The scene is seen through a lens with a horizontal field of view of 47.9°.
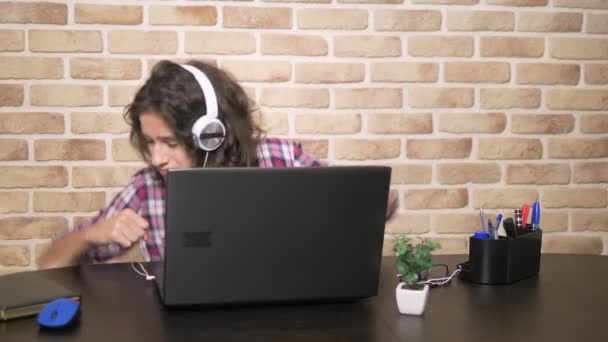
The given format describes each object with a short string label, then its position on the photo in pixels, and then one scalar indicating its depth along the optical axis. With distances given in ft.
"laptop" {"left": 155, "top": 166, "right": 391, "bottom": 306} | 3.46
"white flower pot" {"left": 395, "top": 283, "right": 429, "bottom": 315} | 3.64
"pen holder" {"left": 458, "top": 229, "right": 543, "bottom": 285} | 4.37
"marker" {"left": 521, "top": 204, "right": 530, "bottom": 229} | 4.79
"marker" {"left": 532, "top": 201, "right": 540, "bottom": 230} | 4.76
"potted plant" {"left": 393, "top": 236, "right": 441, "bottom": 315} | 3.64
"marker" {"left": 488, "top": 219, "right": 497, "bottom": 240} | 4.49
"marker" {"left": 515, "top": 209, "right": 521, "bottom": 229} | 4.72
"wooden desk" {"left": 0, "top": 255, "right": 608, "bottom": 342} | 3.34
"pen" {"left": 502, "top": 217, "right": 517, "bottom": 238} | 4.58
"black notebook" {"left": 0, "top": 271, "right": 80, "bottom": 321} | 3.54
